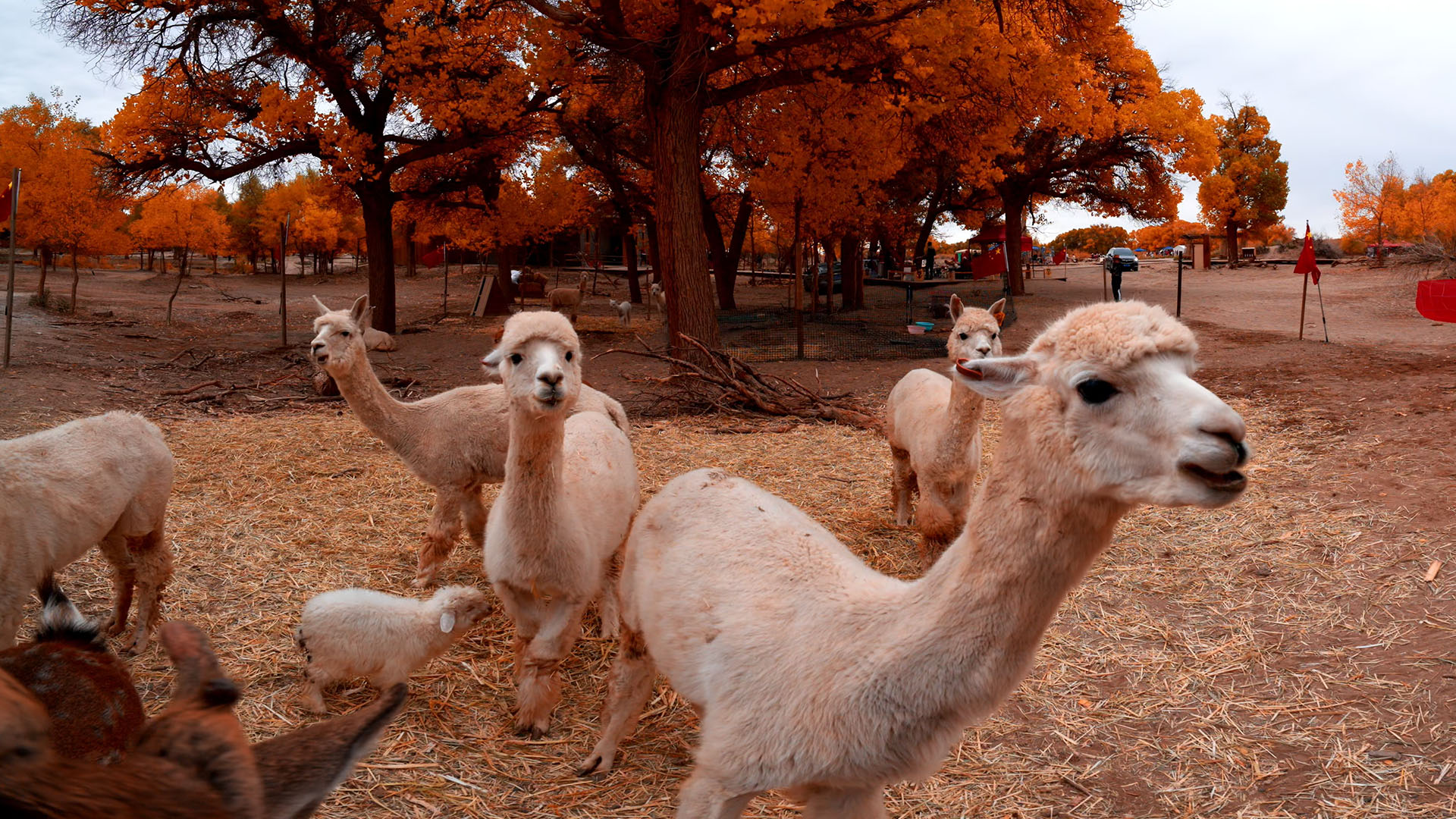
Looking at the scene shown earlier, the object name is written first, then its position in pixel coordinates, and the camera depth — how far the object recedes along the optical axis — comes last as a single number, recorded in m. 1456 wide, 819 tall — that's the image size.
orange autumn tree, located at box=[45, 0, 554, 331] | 14.89
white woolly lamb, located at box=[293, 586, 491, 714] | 3.88
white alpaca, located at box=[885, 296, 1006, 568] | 5.47
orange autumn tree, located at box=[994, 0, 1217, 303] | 13.88
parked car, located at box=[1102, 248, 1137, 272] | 19.72
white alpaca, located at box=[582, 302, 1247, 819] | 1.95
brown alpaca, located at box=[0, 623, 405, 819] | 0.89
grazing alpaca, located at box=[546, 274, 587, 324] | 23.64
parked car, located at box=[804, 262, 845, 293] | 30.14
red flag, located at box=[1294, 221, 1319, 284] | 14.81
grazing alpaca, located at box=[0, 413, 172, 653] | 3.69
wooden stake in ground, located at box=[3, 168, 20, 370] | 10.23
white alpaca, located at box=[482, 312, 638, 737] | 3.79
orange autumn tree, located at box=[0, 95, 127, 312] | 21.34
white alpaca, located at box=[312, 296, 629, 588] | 5.68
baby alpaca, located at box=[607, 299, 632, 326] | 22.66
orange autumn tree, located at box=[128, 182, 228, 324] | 28.25
